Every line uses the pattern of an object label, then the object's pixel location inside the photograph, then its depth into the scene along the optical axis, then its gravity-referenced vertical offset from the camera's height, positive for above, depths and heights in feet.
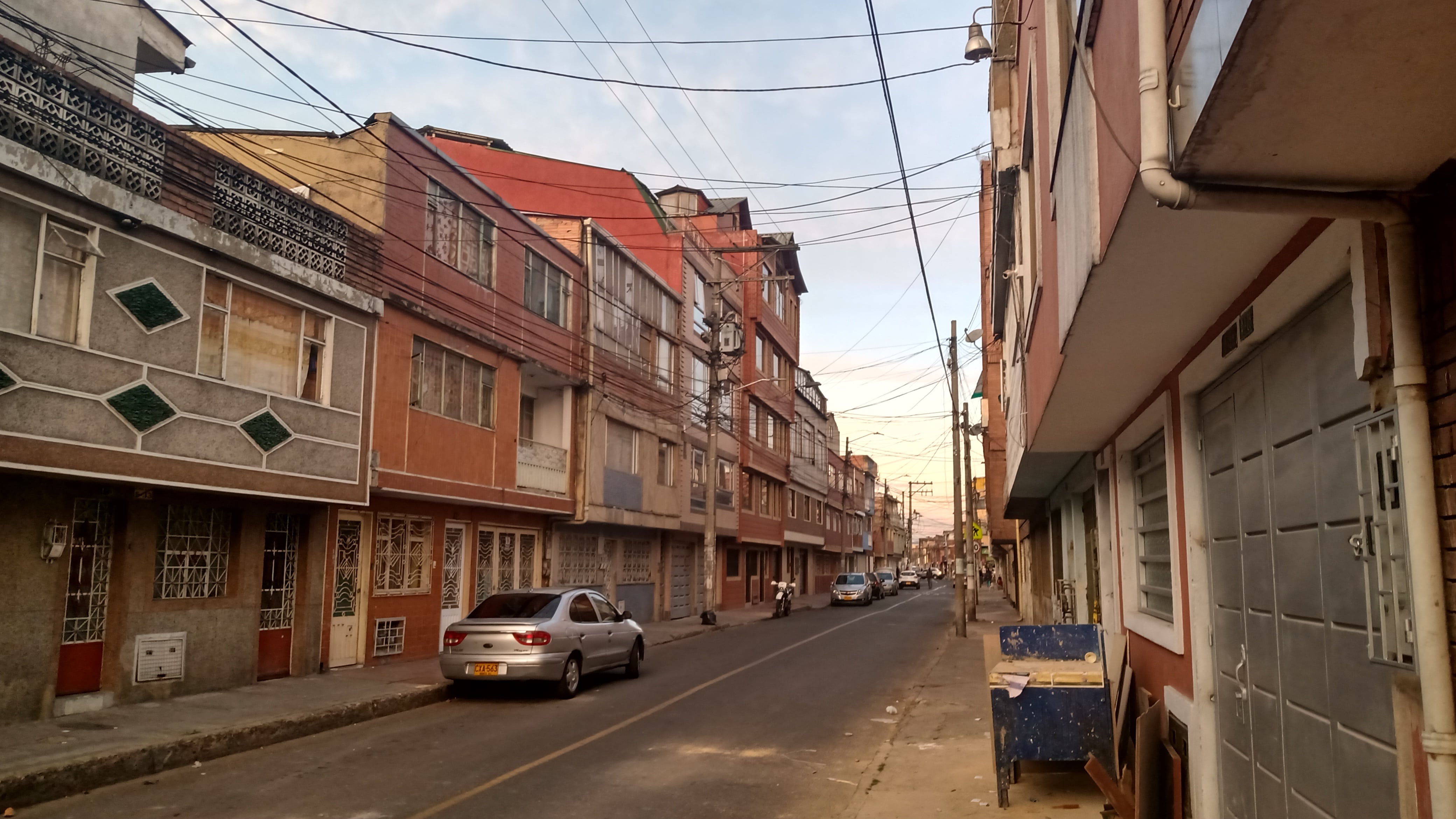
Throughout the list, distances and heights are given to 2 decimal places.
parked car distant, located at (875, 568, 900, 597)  181.27 -7.28
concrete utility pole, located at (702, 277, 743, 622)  90.79 +9.83
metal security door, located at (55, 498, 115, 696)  38.01 -2.16
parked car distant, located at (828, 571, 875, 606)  142.41 -6.65
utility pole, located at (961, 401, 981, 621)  107.24 +6.45
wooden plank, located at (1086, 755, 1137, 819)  21.22 -5.25
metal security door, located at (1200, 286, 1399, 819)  12.29 -0.69
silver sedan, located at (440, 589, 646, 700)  44.11 -4.47
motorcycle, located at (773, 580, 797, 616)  114.42 -6.57
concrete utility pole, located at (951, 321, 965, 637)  81.30 +0.87
